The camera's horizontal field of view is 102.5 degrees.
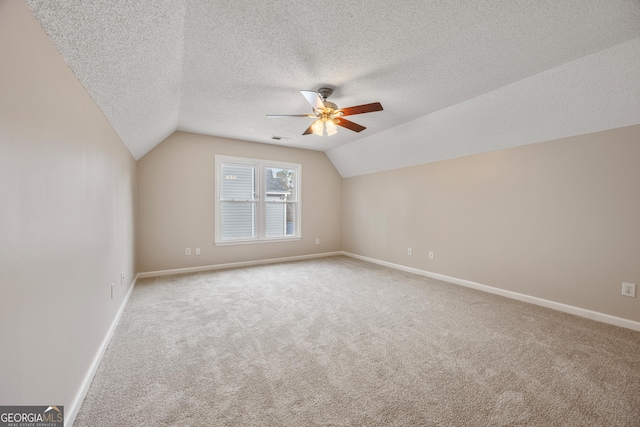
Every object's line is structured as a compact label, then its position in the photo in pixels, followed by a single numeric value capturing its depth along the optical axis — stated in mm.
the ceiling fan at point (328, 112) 2542
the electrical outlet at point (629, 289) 2525
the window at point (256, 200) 4930
